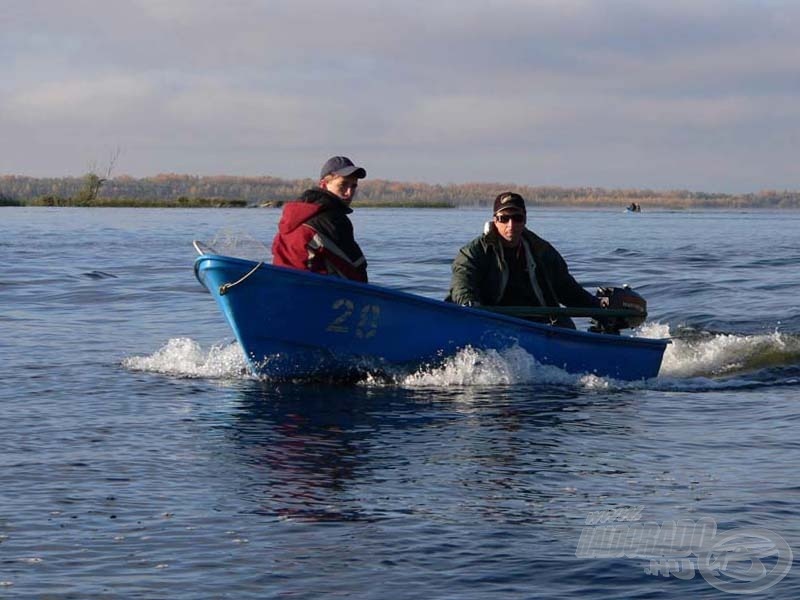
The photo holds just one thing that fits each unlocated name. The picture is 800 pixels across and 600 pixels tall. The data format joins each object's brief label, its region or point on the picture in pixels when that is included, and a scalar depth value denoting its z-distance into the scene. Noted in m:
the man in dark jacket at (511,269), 11.55
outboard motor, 12.49
